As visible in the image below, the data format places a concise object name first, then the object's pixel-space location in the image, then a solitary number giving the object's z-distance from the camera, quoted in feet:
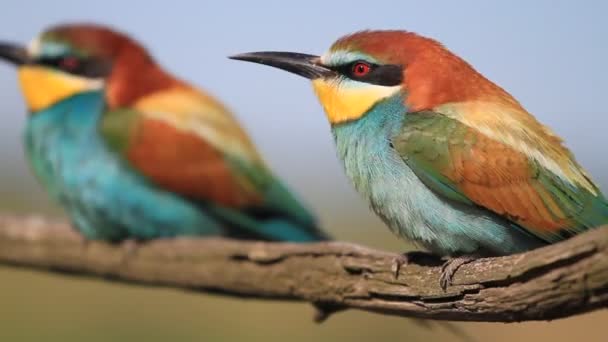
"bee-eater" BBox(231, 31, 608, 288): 14.82
